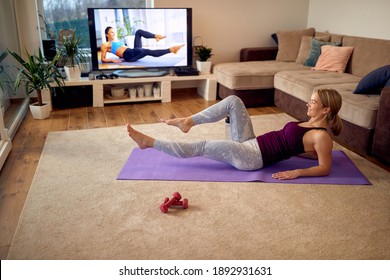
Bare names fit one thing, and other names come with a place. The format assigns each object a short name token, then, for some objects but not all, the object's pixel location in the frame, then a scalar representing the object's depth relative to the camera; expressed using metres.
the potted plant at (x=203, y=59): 4.77
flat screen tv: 4.34
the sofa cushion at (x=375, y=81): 3.07
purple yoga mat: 2.53
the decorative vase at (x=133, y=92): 4.55
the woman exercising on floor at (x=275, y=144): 2.45
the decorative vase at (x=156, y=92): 4.62
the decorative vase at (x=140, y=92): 4.58
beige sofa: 2.88
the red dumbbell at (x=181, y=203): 2.17
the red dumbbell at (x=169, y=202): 2.13
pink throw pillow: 4.23
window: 4.44
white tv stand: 4.29
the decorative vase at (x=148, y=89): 4.61
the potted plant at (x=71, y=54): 4.13
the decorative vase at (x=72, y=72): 4.24
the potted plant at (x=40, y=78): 3.71
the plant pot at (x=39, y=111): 3.90
